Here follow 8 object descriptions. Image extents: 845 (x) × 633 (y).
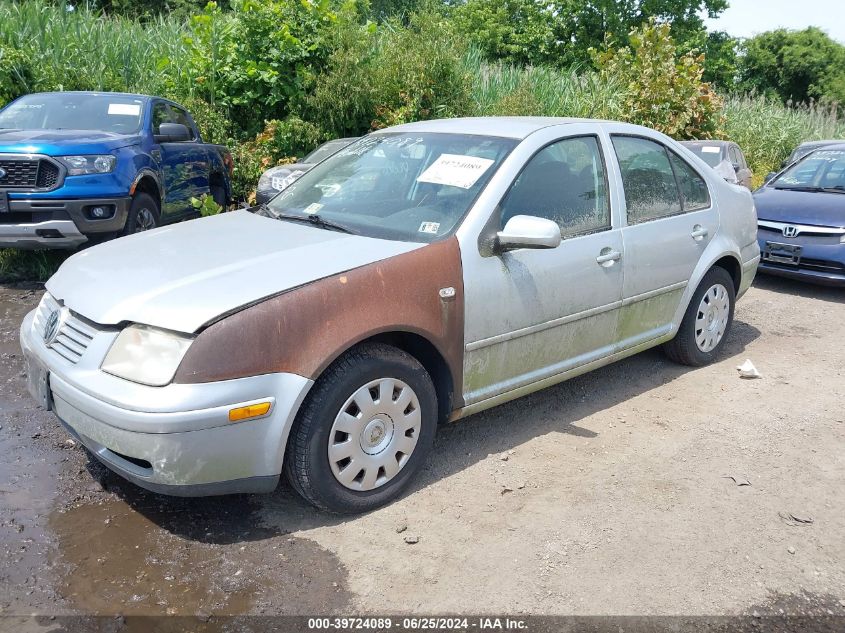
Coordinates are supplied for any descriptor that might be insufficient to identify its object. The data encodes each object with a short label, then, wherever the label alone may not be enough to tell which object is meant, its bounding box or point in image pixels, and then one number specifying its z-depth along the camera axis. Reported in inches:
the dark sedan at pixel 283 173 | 330.3
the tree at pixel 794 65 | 1513.3
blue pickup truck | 259.9
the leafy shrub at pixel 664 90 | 553.9
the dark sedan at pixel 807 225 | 301.3
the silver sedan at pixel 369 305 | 117.2
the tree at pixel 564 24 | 1270.9
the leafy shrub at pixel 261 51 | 448.1
